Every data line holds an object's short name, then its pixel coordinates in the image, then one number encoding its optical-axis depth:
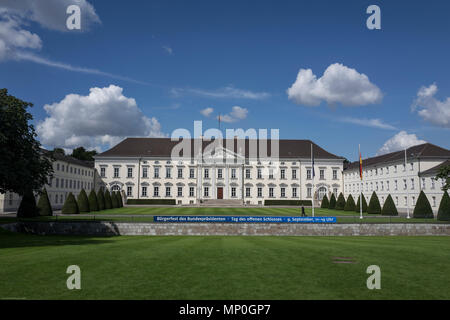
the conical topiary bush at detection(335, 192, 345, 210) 52.96
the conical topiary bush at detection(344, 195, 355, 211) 49.74
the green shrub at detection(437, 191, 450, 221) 33.12
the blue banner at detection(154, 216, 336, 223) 27.69
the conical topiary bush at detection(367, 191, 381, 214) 45.59
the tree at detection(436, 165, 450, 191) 29.74
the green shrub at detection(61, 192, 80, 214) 39.75
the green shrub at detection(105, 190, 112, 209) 52.24
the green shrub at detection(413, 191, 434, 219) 37.38
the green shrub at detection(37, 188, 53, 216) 36.16
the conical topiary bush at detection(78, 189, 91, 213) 43.59
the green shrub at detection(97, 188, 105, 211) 48.94
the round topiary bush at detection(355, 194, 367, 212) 48.03
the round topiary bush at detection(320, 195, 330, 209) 59.01
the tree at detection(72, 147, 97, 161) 102.00
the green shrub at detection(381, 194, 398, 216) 41.62
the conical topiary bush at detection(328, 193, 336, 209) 56.00
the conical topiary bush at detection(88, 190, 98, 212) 46.37
